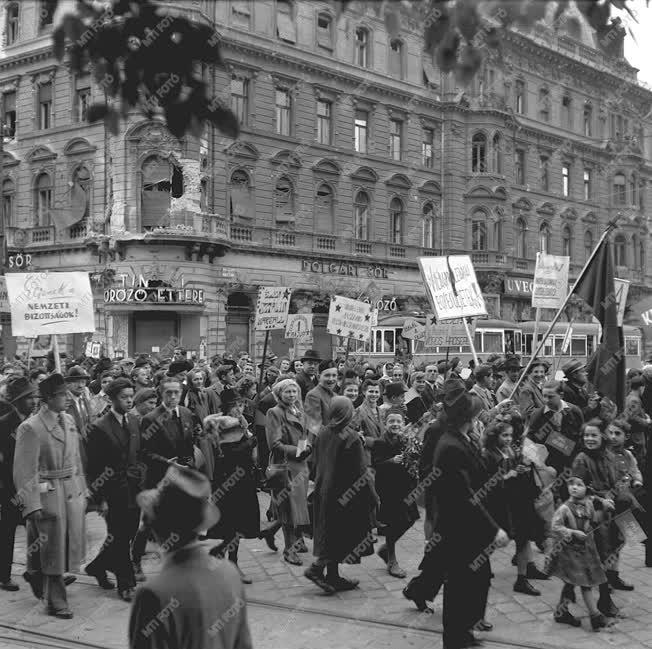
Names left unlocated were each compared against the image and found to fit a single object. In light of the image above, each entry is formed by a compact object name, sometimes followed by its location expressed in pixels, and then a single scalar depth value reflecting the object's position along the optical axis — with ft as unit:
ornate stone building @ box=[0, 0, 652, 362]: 93.86
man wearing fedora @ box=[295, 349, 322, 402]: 37.58
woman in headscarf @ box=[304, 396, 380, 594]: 23.30
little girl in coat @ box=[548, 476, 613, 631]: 20.22
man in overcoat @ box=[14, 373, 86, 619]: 21.20
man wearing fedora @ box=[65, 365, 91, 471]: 28.32
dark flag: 29.27
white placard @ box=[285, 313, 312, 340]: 59.93
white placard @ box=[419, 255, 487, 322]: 46.01
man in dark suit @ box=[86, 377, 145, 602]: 22.94
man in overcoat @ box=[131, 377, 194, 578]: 23.53
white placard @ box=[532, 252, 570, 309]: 48.73
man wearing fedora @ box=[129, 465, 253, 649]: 9.80
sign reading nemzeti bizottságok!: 36.83
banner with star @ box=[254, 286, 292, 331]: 49.26
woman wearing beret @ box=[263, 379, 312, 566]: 26.50
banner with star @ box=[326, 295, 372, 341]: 50.49
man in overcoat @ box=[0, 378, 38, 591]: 23.88
